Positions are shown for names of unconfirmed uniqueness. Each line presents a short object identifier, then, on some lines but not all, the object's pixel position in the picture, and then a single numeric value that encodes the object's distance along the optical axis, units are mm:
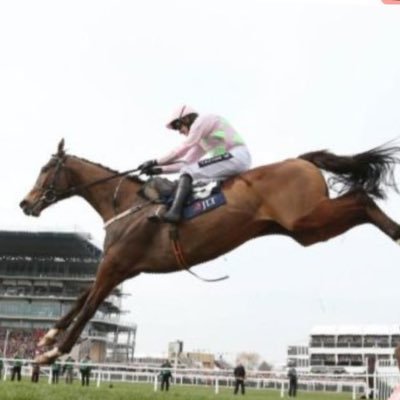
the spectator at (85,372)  28969
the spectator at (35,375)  25831
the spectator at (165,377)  27578
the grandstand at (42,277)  84188
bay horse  7219
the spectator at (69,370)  30639
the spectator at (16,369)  28053
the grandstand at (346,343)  103256
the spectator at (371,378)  24375
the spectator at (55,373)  28498
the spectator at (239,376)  28061
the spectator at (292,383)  28938
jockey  7840
